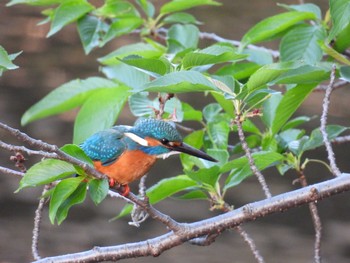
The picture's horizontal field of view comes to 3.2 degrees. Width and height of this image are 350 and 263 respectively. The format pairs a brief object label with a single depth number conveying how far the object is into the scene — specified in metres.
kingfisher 4.92
